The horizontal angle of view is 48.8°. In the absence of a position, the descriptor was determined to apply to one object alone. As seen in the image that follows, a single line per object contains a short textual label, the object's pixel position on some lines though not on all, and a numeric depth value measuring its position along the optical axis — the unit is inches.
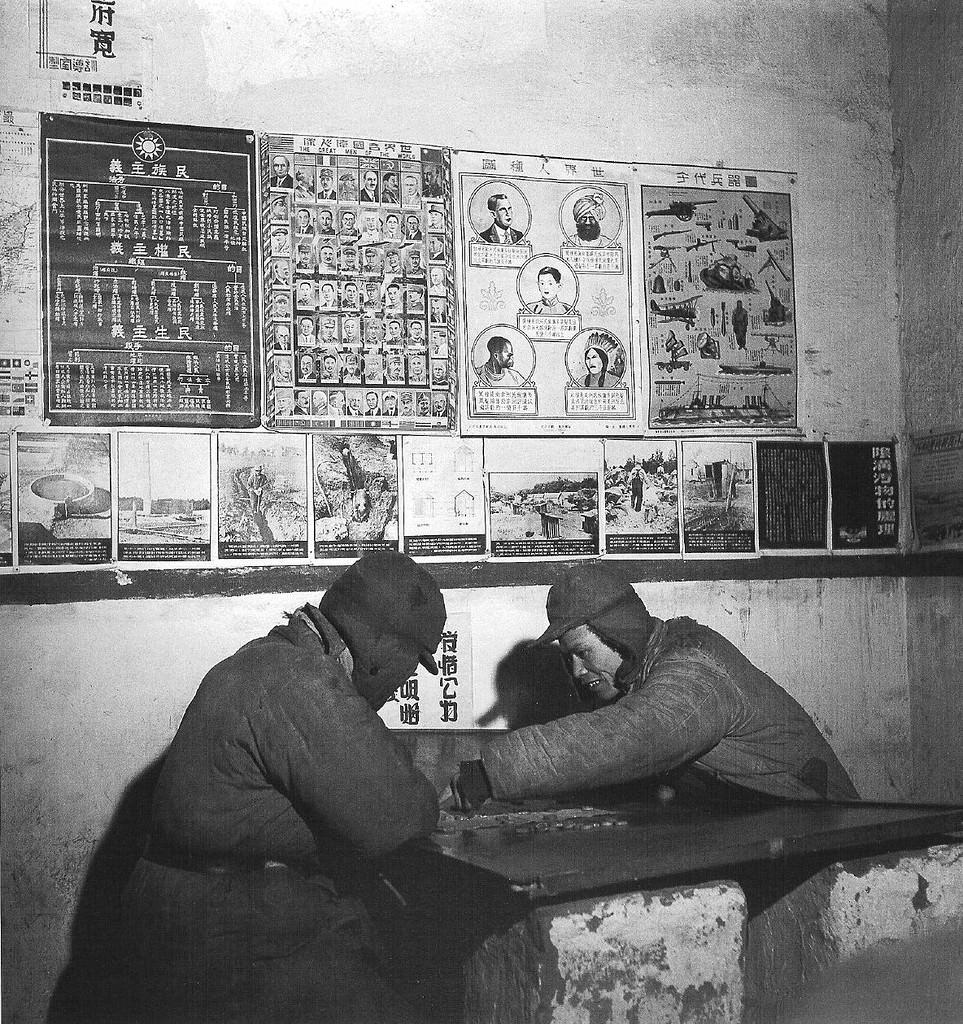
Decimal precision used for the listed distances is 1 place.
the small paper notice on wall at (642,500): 158.1
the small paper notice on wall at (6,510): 135.7
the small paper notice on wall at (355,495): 147.0
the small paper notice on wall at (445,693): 148.3
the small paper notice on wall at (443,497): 150.2
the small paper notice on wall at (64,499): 136.8
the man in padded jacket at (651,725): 102.7
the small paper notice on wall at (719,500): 161.2
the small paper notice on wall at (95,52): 140.7
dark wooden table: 81.4
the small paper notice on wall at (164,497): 140.1
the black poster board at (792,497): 164.7
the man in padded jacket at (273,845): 94.6
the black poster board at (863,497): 167.5
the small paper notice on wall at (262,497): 143.7
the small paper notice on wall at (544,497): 153.6
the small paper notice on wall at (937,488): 159.3
